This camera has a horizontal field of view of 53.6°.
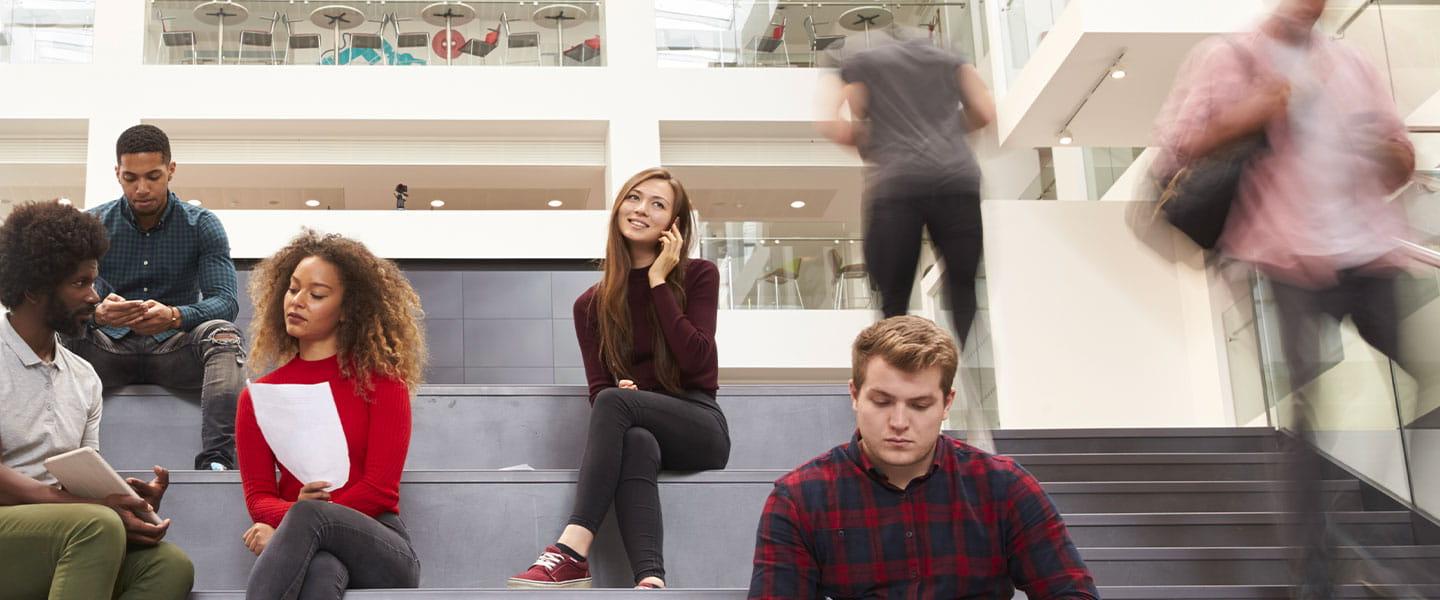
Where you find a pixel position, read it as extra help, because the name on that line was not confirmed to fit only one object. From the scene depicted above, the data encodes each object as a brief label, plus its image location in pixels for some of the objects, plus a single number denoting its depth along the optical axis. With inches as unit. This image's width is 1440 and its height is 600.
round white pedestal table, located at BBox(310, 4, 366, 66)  486.0
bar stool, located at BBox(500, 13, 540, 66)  497.0
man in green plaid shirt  159.3
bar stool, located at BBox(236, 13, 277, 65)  484.1
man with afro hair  98.6
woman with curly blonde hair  103.1
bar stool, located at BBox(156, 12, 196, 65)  489.7
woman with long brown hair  125.6
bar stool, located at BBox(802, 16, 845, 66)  495.2
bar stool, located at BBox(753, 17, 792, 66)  499.8
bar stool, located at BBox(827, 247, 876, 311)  423.2
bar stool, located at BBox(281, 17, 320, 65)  487.8
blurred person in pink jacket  105.2
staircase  132.7
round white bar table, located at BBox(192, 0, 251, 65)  482.0
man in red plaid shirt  91.4
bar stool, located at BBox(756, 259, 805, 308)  437.7
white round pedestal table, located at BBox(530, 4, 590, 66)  498.9
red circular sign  496.1
